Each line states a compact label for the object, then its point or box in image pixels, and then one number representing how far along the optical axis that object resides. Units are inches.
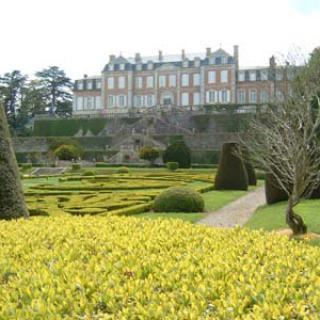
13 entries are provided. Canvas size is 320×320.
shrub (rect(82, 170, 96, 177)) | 1177.4
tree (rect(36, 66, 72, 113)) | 2659.9
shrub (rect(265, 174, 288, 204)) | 629.0
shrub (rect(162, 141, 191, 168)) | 1526.8
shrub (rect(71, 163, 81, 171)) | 1438.6
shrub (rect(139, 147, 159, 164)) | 1694.1
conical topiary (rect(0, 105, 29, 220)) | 311.0
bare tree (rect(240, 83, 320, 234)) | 387.2
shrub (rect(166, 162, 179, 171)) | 1405.0
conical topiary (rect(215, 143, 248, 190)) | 861.3
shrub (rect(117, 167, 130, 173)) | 1282.7
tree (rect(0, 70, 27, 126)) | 2496.3
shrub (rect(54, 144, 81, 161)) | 1707.7
